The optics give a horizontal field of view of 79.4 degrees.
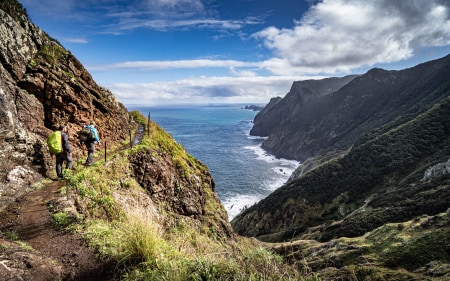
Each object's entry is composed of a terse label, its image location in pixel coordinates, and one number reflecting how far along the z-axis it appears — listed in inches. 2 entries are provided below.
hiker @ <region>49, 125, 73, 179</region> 445.4
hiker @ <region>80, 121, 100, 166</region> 547.3
